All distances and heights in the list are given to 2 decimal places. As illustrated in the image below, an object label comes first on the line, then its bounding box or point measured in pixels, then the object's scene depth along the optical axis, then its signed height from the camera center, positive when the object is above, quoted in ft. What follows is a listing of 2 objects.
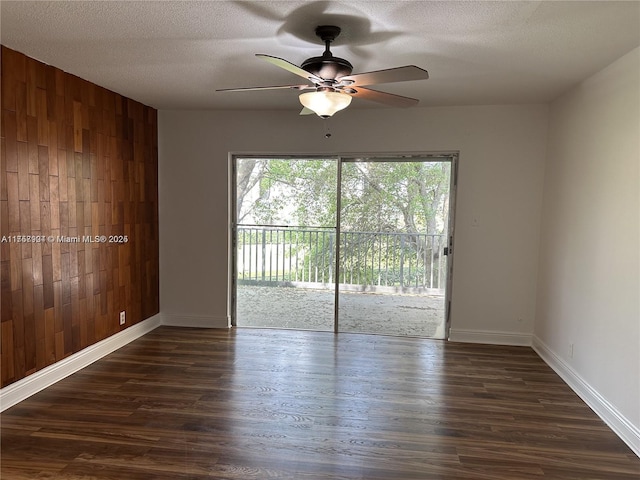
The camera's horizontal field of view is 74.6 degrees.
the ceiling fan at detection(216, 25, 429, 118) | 7.22 +2.40
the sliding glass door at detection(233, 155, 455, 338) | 14.55 -1.13
